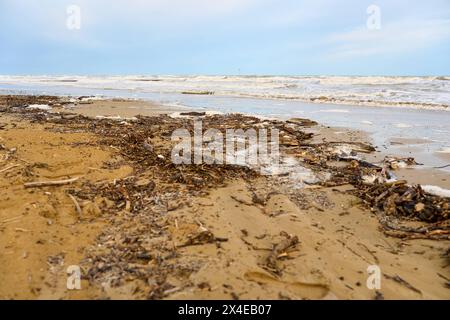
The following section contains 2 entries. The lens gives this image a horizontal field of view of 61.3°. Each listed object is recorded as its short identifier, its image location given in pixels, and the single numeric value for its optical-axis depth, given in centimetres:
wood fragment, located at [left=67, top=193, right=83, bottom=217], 433
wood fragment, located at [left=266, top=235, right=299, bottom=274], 342
